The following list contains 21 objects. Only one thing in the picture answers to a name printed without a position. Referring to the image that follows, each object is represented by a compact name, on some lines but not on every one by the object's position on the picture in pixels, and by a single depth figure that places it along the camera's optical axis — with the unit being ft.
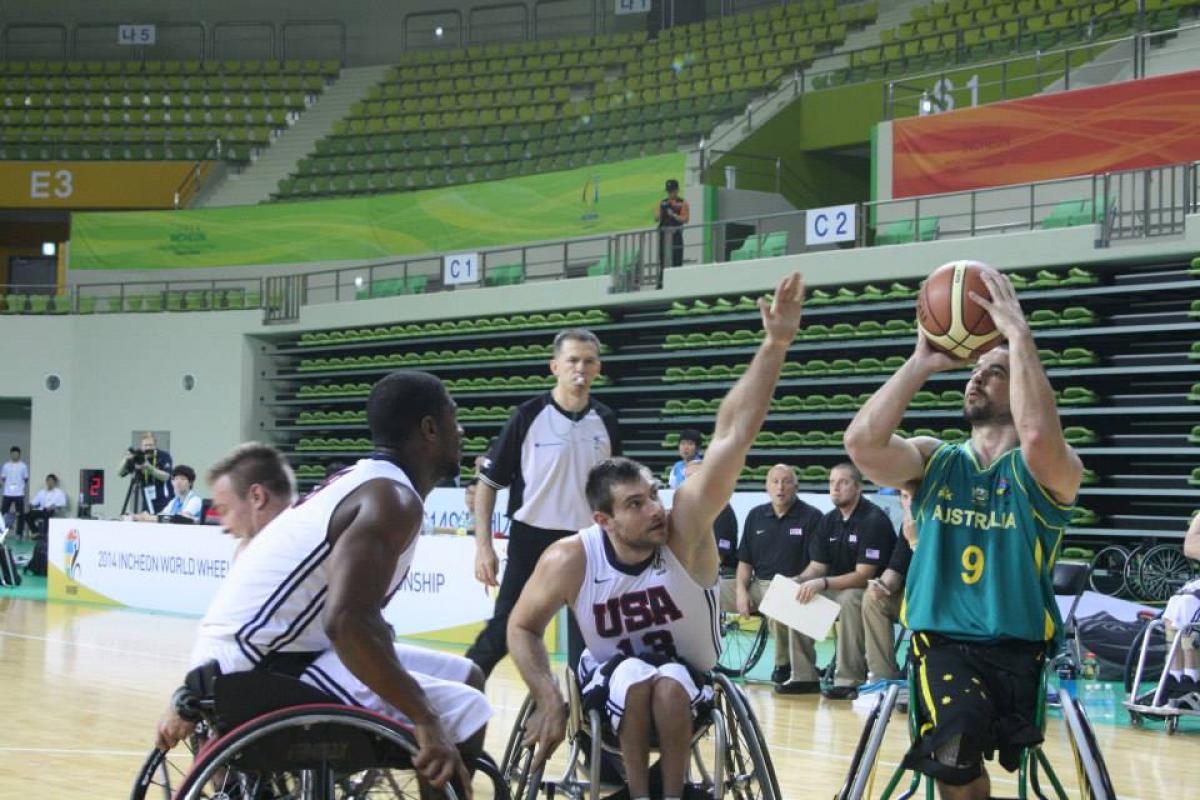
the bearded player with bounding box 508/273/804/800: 12.60
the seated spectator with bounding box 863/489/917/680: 26.43
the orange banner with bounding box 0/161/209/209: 81.61
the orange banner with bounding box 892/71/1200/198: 44.62
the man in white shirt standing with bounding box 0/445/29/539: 71.20
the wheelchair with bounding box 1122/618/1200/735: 23.31
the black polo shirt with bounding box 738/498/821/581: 29.14
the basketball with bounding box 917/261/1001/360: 12.10
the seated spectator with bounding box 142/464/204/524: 43.09
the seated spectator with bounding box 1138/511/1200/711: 23.82
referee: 17.38
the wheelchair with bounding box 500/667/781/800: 11.73
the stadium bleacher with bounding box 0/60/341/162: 83.25
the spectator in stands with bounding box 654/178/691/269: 52.54
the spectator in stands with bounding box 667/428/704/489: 39.73
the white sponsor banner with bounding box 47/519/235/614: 42.47
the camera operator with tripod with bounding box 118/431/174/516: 49.62
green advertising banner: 60.90
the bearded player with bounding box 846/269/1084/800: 11.51
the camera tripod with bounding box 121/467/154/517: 53.83
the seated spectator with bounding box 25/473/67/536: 70.38
